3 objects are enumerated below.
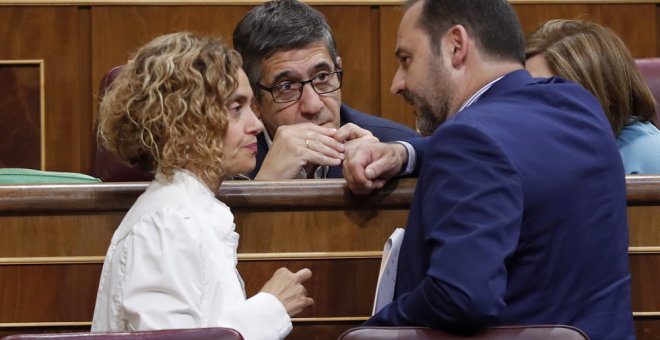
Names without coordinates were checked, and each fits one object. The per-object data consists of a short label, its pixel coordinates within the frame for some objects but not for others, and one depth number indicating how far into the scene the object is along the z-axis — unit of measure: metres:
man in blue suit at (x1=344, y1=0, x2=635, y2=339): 5.29
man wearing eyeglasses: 6.05
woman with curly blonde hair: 5.38
